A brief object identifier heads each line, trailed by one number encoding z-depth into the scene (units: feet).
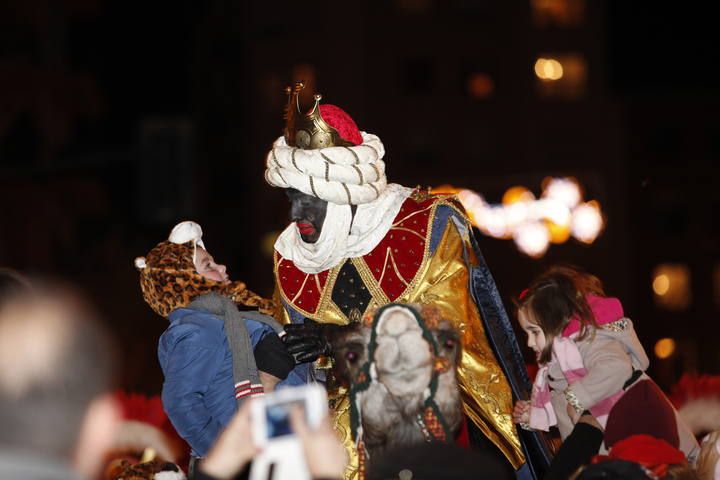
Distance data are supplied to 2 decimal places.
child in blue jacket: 35.18
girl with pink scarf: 36.33
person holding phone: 25.44
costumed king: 37.91
